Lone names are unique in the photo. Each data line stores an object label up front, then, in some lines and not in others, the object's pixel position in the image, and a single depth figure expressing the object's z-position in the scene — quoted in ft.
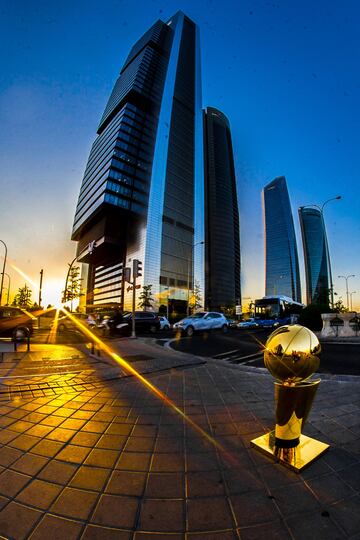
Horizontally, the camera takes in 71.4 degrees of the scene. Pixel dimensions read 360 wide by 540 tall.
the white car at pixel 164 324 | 82.69
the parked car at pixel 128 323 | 59.98
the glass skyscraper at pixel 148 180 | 295.28
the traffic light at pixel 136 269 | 54.65
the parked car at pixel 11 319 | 39.40
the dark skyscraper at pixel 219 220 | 421.59
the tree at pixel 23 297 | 244.22
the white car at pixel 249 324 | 105.81
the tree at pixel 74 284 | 209.93
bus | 92.84
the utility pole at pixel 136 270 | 54.65
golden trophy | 6.31
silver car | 59.16
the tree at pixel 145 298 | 262.67
